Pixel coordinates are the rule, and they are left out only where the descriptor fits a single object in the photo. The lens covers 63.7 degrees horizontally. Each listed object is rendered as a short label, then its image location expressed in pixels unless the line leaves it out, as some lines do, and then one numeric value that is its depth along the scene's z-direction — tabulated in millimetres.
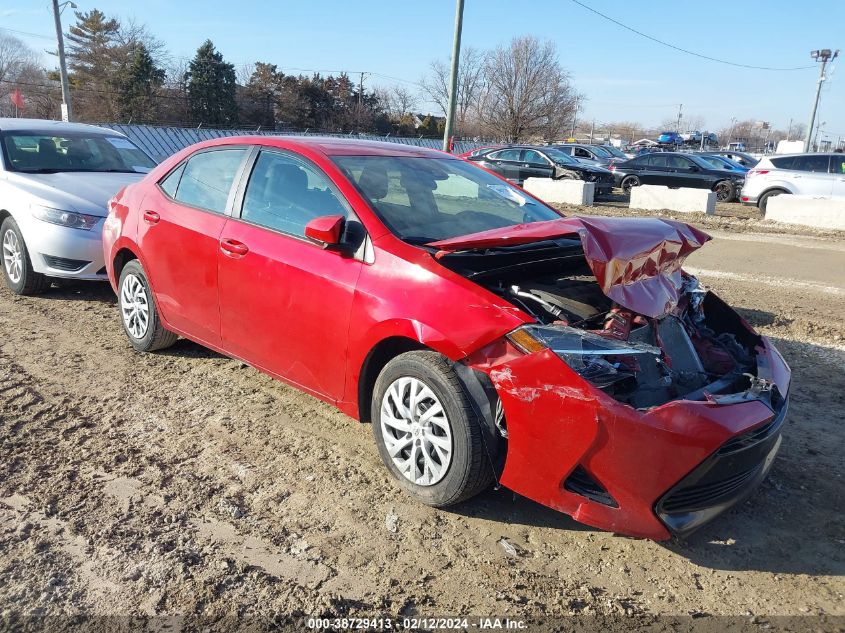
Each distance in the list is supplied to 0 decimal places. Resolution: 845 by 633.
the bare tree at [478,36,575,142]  49688
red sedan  2770
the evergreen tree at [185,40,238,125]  48875
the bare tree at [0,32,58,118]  46531
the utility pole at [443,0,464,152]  17906
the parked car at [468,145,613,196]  20281
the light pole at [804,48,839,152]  46156
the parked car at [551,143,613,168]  24238
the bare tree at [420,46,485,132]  56619
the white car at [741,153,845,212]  16109
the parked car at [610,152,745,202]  20109
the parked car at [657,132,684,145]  62750
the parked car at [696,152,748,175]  20734
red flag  28016
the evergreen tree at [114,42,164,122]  45625
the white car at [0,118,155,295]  6441
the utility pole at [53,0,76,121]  27912
